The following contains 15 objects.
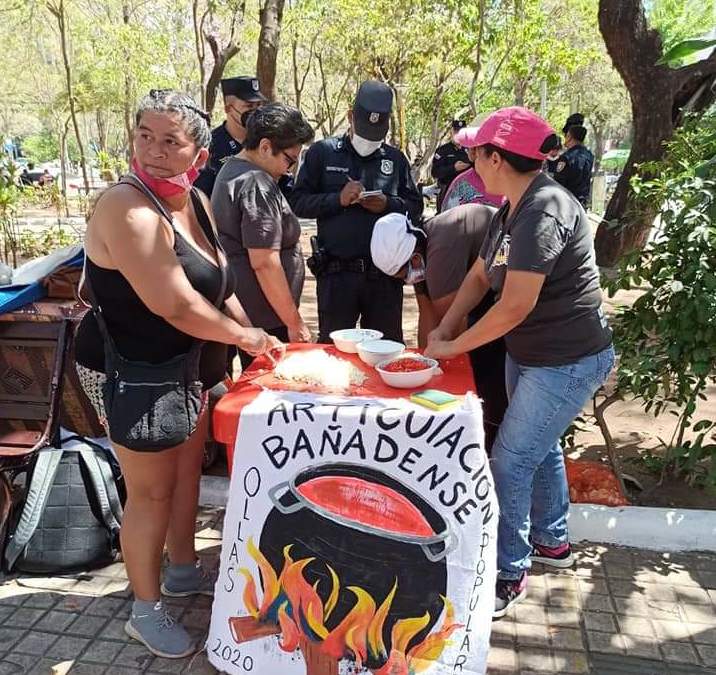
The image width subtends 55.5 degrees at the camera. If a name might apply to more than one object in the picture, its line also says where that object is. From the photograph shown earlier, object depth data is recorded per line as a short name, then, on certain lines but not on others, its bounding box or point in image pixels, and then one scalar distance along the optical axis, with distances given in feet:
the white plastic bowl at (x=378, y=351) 7.93
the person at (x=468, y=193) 11.35
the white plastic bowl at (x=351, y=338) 8.62
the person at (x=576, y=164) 27.40
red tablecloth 6.81
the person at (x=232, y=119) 13.03
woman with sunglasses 9.21
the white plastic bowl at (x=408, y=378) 7.10
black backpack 8.97
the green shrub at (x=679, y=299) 8.83
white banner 6.52
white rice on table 7.39
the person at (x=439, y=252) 8.50
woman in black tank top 6.29
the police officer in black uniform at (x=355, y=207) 11.48
